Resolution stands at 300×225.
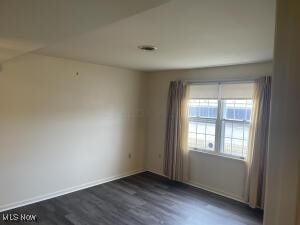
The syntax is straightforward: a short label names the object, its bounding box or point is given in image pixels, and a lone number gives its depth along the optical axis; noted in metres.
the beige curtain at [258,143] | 3.63
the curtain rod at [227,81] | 3.85
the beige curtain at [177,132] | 4.72
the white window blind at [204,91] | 4.31
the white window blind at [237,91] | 3.89
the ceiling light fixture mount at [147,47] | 2.77
